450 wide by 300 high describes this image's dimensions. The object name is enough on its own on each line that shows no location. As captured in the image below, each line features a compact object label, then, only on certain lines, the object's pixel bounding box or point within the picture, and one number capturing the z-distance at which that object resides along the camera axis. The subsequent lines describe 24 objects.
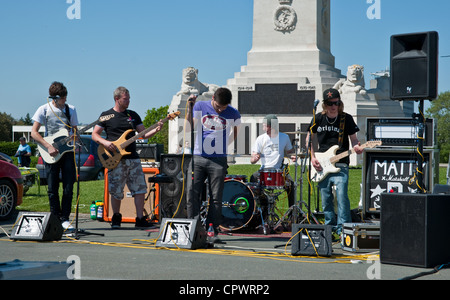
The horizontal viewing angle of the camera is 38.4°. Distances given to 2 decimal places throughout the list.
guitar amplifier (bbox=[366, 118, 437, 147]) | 10.41
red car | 11.29
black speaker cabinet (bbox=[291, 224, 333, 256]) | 7.23
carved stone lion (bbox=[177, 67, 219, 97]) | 38.56
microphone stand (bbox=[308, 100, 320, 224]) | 8.34
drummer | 10.87
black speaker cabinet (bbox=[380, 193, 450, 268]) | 6.36
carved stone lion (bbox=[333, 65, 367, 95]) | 35.22
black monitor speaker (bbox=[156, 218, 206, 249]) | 7.61
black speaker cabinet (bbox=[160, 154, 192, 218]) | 11.05
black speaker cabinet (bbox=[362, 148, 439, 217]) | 10.35
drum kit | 9.94
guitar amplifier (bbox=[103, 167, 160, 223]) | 11.32
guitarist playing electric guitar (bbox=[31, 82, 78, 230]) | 9.48
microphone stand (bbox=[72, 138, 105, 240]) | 8.62
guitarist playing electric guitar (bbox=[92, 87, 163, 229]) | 9.90
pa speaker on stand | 6.87
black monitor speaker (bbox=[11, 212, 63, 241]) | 8.25
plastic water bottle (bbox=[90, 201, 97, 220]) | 11.66
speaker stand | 6.88
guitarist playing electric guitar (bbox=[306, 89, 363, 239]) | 9.05
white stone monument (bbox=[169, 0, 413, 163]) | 34.72
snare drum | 9.88
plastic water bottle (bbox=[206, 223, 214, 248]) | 7.91
